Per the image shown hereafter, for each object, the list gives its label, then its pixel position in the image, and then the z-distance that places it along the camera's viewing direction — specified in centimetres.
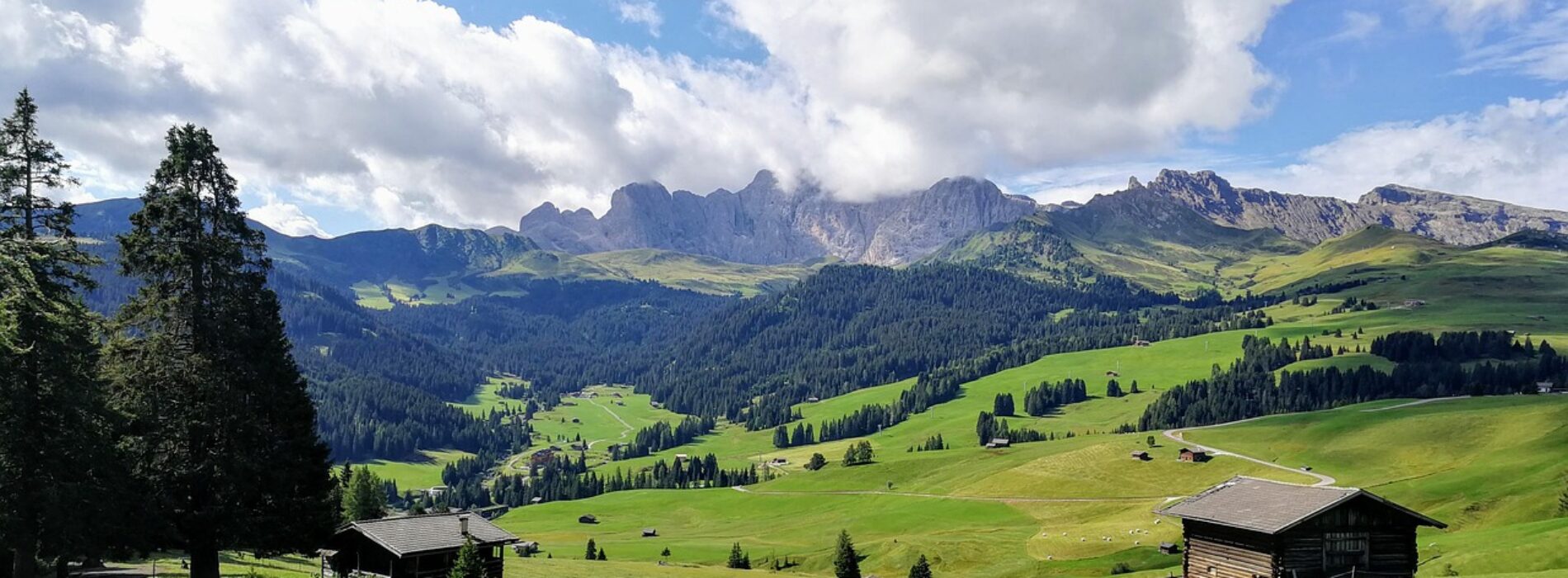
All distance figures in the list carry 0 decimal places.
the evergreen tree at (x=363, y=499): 10275
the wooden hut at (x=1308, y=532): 4434
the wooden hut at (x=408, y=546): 5194
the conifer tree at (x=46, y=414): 3522
